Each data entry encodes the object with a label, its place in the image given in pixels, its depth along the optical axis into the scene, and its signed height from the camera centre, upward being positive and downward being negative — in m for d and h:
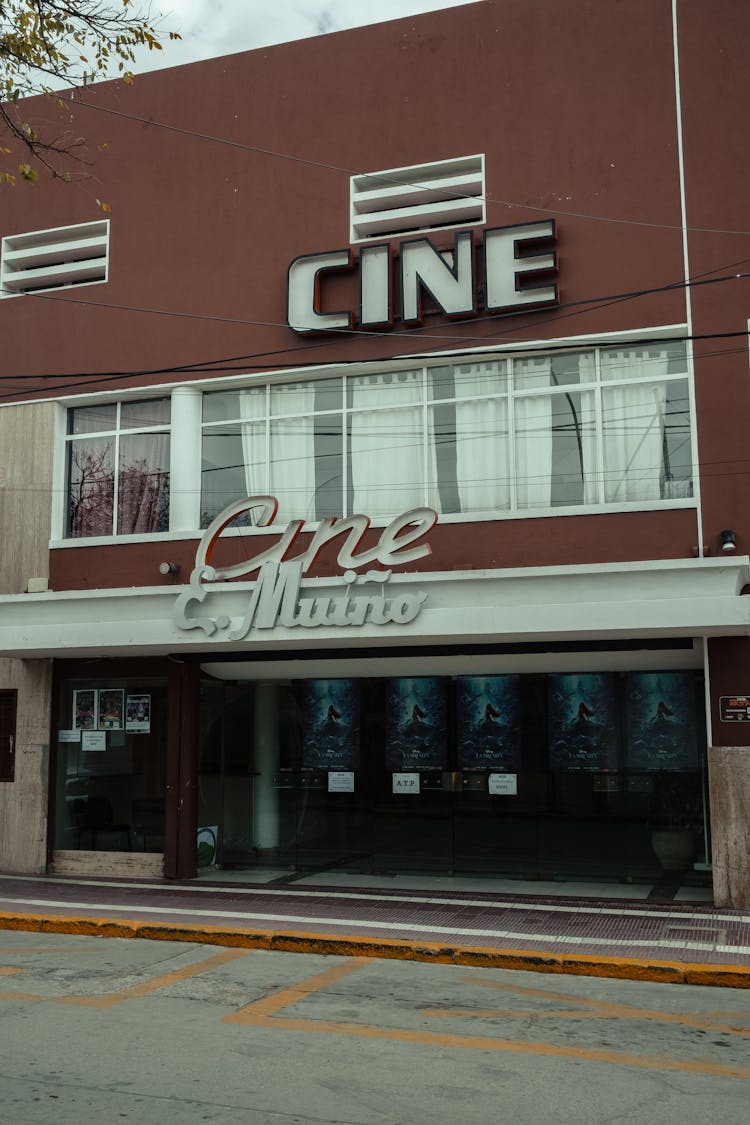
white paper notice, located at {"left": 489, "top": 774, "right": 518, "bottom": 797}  14.54 -0.64
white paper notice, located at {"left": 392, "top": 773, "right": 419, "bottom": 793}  14.98 -0.63
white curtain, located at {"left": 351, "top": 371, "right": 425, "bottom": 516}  14.52 +3.73
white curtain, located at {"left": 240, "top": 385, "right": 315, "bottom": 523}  15.02 +3.78
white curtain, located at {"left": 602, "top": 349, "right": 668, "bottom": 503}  13.55 +3.69
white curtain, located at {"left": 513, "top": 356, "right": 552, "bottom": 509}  13.97 +3.70
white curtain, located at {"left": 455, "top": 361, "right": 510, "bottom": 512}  14.13 +3.67
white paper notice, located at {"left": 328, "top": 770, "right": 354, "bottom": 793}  15.29 -0.62
